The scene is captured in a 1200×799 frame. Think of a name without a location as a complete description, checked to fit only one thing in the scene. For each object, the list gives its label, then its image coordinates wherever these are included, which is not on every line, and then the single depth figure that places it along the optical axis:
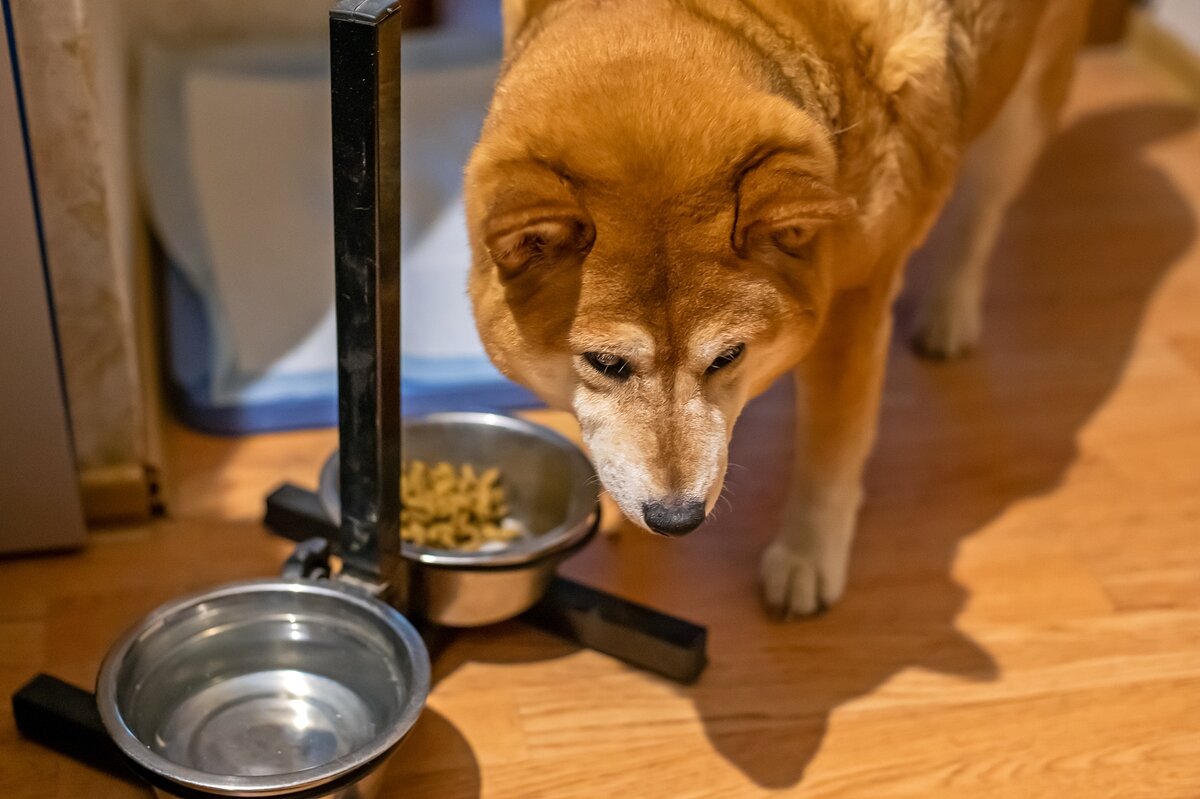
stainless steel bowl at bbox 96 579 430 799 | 1.32
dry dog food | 1.58
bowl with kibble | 1.48
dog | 1.21
